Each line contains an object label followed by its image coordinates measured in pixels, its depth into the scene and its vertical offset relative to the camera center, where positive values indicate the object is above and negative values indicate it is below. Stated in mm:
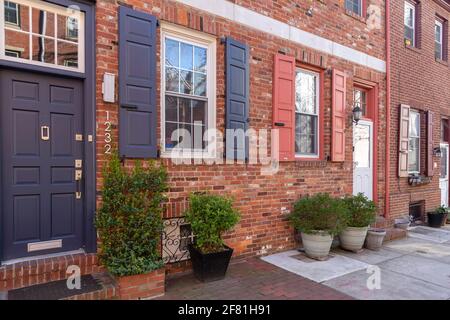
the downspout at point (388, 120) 7480 +936
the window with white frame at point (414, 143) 8500 +456
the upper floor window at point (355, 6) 6934 +3420
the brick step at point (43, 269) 3252 -1203
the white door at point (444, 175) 9783 -496
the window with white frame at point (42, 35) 3375 +1396
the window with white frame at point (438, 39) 9344 +3602
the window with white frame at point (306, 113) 5988 +885
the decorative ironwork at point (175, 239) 4281 -1132
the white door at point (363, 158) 7078 +28
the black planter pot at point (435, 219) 8273 -1586
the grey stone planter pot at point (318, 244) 4883 -1331
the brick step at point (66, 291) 3132 -1367
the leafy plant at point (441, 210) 8359 -1361
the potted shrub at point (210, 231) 3898 -905
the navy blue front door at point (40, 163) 3391 -50
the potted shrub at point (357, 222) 5461 -1113
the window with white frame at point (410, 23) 8320 +3676
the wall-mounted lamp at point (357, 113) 6500 +956
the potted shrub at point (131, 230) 3422 -814
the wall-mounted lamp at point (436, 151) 8982 +238
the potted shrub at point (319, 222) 4898 -1004
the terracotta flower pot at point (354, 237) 5449 -1358
